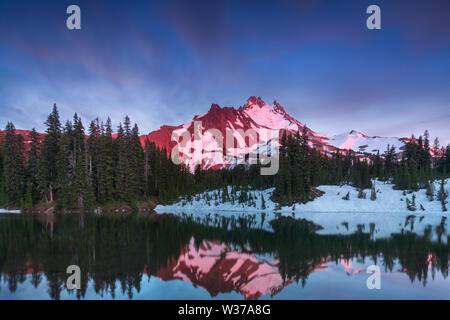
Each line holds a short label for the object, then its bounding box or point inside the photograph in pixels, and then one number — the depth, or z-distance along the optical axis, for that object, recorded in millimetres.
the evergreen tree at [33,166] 51719
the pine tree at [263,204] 49953
